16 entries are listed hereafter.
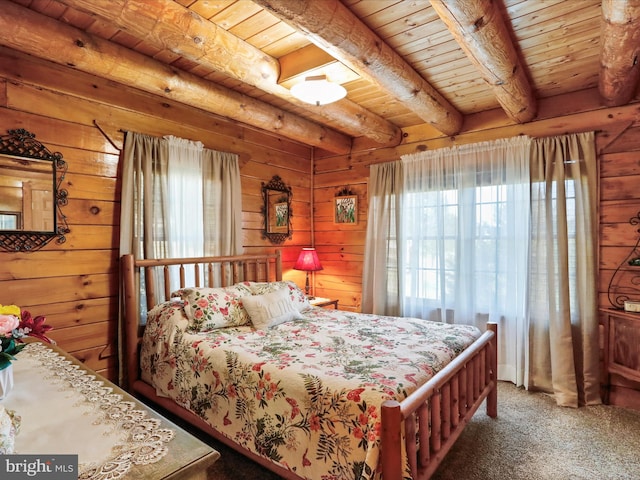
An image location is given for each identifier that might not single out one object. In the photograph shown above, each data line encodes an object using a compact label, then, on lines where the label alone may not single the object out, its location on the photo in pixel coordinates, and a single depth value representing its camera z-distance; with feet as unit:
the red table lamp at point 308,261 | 12.28
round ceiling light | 7.34
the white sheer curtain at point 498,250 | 9.05
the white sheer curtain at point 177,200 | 8.50
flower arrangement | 3.51
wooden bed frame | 4.26
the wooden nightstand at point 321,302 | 11.62
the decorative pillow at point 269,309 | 8.33
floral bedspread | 4.78
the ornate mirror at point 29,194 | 6.84
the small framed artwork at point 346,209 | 13.15
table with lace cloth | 2.68
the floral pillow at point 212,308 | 7.81
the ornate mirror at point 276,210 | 12.12
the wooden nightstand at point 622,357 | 7.97
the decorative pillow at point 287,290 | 9.49
